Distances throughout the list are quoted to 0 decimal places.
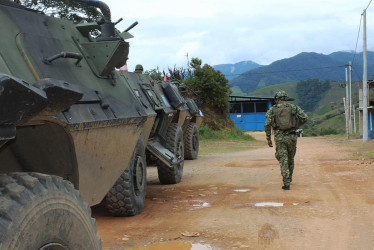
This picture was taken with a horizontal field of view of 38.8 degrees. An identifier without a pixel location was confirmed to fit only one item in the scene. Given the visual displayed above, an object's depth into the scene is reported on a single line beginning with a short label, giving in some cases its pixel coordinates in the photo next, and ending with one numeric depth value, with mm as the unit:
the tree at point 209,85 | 27797
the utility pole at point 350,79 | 35025
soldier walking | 8398
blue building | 41188
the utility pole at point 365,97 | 24000
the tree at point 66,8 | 18778
